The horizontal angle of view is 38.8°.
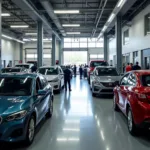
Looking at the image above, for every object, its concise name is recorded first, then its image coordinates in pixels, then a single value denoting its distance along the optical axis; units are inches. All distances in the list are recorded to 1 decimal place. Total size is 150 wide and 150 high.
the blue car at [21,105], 142.4
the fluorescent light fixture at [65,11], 506.6
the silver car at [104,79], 384.5
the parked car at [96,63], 679.7
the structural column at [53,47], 1010.5
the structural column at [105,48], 1032.8
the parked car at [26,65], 758.3
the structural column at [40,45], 685.3
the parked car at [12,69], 555.5
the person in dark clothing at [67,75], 474.0
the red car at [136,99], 162.9
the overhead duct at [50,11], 517.3
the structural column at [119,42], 612.9
